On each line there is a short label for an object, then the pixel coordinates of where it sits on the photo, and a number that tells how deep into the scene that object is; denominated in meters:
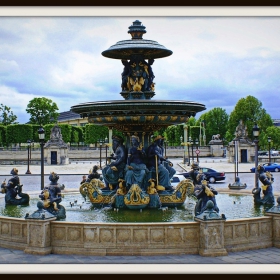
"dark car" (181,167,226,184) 31.42
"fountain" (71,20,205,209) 13.44
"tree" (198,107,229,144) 100.00
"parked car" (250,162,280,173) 43.10
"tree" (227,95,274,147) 78.56
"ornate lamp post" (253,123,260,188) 22.20
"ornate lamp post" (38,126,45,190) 22.78
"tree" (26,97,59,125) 92.50
